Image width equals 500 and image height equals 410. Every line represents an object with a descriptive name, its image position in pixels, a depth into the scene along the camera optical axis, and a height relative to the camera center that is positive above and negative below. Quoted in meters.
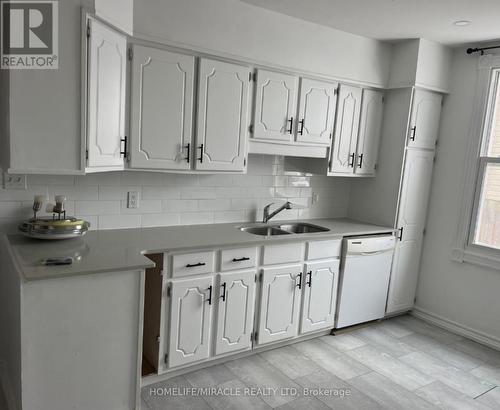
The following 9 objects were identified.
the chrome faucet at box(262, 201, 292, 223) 3.52 -0.50
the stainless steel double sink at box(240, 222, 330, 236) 3.46 -0.65
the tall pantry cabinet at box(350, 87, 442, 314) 3.78 -0.18
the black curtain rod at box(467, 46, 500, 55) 3.55 +1.00
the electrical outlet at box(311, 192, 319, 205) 4.03 -0.40
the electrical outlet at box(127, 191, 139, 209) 2.99 -0.40
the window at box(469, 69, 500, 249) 3.63 -0.09
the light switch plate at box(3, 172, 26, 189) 2.53 -0.29
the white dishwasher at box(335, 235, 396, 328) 3.52 -1.04
